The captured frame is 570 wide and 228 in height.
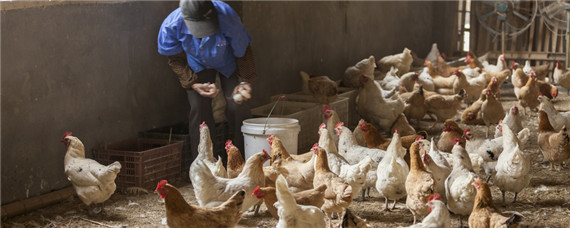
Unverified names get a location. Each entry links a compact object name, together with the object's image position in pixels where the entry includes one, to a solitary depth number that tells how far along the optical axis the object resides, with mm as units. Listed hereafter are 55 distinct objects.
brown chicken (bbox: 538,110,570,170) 6805
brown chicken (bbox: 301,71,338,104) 8547
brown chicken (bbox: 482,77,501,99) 9798
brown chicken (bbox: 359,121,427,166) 6777
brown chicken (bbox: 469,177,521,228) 4410
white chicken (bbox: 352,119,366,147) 7172
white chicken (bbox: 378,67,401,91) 9773
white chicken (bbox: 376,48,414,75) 11188
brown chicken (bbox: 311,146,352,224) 4977
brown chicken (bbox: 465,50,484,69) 11705
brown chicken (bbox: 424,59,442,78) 10933
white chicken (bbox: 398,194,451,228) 4223
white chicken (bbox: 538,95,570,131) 8055
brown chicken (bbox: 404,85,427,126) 9000
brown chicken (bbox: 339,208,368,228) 4320
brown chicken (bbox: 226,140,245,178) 5762
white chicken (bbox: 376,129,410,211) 5512
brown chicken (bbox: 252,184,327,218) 4844
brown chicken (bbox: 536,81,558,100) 10742
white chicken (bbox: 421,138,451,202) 5605
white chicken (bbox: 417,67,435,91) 10227
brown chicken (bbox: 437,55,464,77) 11859
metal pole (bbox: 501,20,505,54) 13738
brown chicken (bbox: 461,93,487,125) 9195
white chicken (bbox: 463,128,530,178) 6465
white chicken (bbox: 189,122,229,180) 5879
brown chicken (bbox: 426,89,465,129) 9055
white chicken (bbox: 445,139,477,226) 5051
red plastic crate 6332
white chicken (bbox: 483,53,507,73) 11703
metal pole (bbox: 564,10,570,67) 12266
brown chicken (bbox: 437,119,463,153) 6961
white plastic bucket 6578
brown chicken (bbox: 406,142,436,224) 5000
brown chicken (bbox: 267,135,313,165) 5871
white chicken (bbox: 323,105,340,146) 6973
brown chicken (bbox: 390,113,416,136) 8250
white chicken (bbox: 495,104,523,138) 7766
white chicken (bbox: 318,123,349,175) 5742
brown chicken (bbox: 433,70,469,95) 10285
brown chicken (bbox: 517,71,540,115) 9898
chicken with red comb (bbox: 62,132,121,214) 5473
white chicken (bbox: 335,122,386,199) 5844
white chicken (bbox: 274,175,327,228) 4371
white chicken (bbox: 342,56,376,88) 9953
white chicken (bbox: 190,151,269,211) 5043
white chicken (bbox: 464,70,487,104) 10509
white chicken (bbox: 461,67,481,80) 11039
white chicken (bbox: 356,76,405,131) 8531
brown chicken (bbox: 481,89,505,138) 8727
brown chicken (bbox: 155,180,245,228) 4527
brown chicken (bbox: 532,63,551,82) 11906
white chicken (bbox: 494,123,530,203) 5727
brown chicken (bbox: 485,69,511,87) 10844
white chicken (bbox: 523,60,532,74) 11601
